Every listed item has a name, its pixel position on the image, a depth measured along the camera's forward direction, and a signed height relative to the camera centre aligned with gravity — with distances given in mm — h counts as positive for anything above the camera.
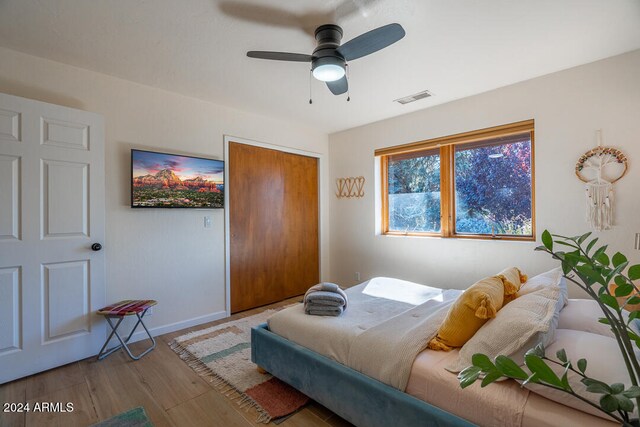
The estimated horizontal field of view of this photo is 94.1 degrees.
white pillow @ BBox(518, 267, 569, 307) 1756 -433
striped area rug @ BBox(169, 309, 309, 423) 1921 -1201
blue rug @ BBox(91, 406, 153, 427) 1740 -1218
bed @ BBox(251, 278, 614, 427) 1201 -829
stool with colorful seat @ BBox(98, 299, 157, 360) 2414 -792
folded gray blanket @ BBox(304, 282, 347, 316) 2113 -643
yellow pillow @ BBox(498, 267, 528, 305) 1746 -444
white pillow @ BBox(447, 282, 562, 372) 1292 -533
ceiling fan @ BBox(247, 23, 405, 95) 1809 +1039
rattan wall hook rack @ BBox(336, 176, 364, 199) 4293 +397
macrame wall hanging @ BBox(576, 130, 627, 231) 2457 +281
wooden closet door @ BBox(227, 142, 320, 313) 3654 -140
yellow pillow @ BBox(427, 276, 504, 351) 1512 -532
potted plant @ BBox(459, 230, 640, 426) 637 -341
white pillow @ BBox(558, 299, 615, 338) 1453 -564
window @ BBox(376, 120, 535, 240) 3051 +323
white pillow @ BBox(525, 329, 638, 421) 1088 -585
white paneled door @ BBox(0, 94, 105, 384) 2178 -146
